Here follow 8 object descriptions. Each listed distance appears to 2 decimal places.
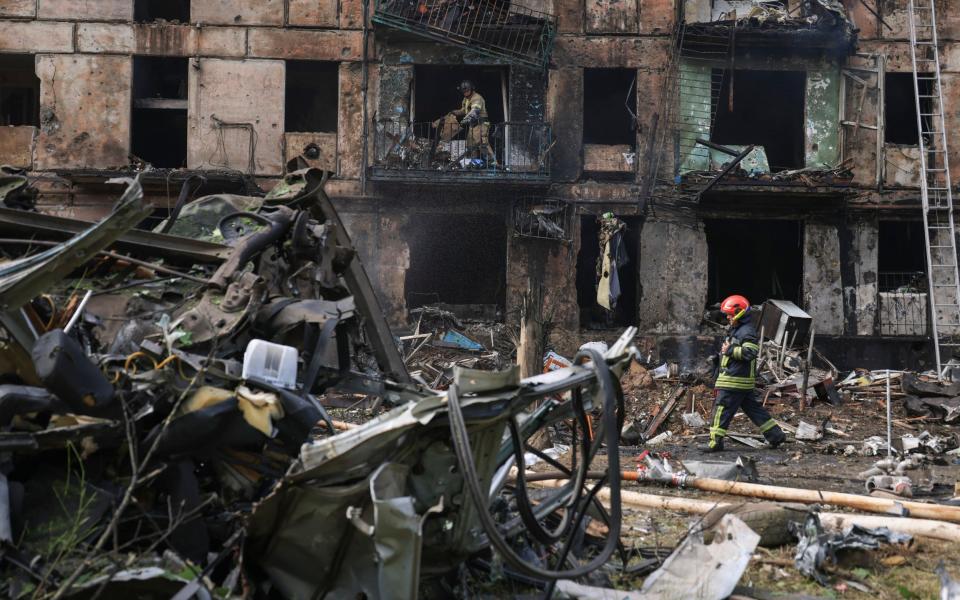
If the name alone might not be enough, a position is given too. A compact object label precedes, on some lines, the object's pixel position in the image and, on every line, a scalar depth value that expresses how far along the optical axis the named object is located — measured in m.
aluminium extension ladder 18.25
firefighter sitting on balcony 18.09
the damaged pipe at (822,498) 6.88
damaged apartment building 18.61
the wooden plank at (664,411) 13.65
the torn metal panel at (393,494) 3.70
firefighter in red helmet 10.48
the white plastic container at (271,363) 4.18
